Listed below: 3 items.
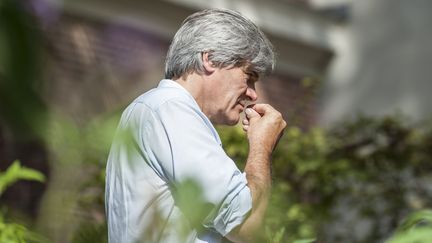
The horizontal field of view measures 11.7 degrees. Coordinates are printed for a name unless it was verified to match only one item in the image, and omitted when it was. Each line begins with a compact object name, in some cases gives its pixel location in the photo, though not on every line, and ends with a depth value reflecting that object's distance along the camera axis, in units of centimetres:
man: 422
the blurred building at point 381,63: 1919
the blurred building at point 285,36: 1669
